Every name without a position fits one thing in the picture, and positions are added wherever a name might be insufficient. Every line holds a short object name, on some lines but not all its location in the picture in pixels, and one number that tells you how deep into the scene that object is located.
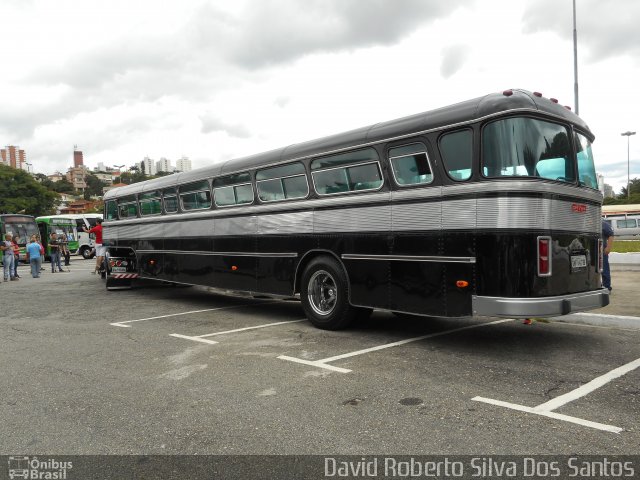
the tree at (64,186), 150.25
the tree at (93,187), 173.12
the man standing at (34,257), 19.39
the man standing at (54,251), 22.11
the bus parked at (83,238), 36.94
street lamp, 56.46
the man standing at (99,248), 17.39
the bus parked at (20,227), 29.94
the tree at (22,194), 61.34
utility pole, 15.38
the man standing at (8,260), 18.20
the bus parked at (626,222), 45.91
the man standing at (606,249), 8.96
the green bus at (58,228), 35.08
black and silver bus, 5.44
